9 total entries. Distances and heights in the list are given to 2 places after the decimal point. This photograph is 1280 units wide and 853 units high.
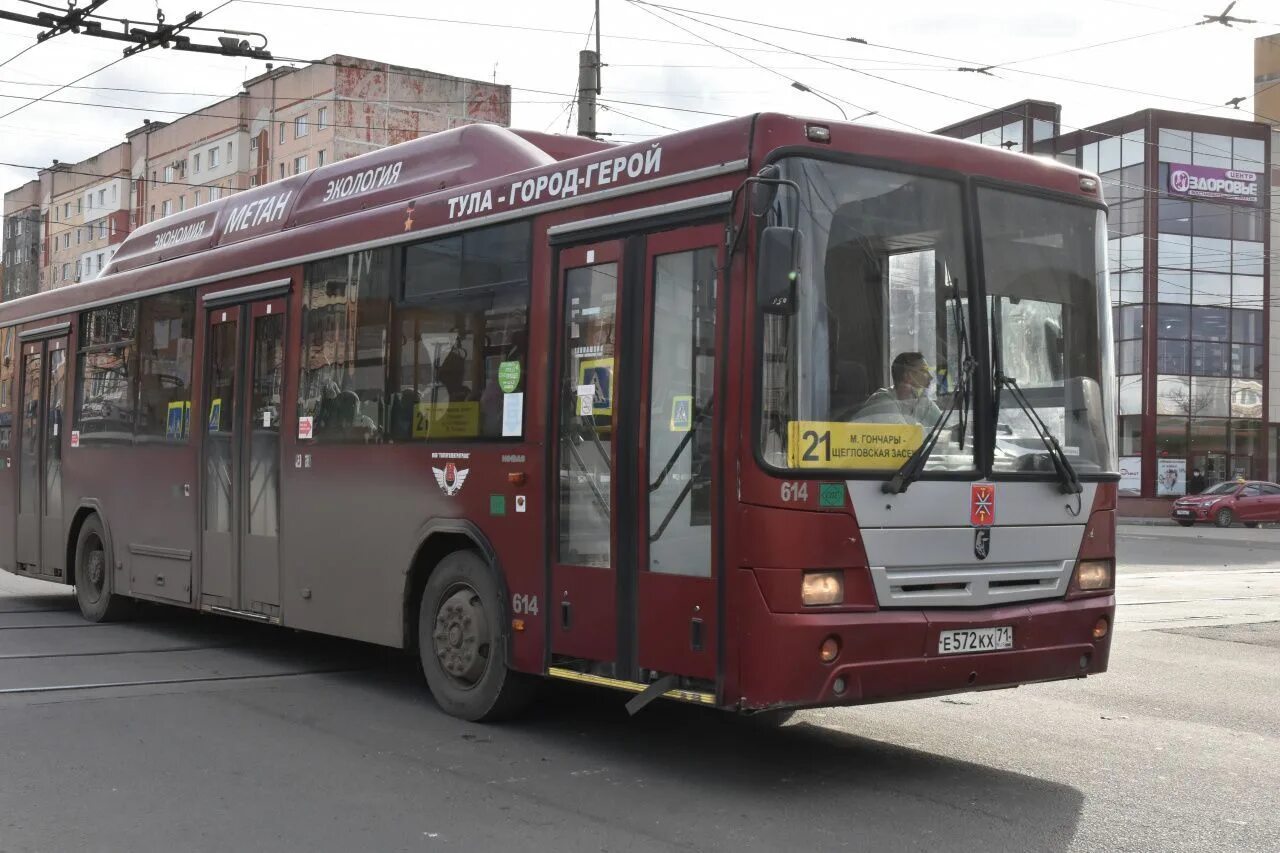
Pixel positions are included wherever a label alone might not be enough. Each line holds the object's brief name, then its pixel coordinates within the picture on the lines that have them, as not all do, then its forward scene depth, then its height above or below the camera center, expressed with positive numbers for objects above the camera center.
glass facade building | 48.94 +6.07
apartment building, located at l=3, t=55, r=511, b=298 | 63.59 +14.87
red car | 42.12 -1.42
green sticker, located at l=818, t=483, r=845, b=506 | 6.25 -0.19
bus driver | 6.44 +0.25
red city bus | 6.28 +0.16
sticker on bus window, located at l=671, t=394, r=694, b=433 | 6.63 +0.17
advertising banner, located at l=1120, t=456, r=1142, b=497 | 49.59 -0.71
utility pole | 18.42 +4.73
